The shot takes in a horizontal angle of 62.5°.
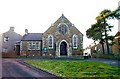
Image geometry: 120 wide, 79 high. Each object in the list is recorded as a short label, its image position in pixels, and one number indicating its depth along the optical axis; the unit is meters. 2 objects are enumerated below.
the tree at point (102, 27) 17.81
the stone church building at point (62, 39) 21.79
